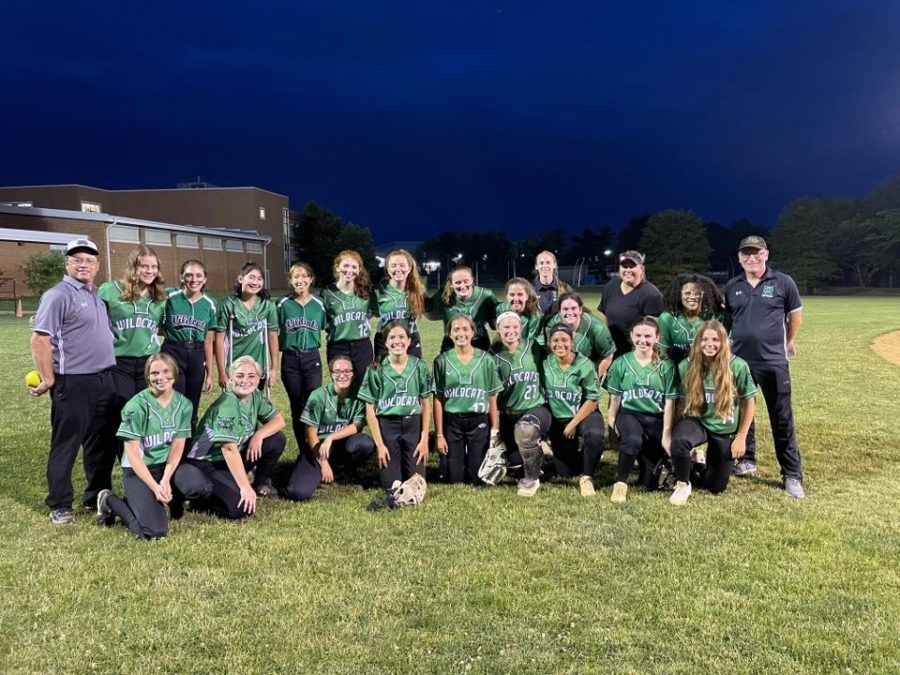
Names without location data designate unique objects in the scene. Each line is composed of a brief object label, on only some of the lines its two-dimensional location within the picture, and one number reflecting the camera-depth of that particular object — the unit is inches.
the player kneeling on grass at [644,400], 188.9
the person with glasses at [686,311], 205.8
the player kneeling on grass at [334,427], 192.4
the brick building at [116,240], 1298.0
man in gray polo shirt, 162.2
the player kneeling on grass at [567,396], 201.0
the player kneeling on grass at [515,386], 200.4
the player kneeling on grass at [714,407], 181.6
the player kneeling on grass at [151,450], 156.3
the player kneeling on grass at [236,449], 166.7
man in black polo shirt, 190.4
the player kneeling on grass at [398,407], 189.6
